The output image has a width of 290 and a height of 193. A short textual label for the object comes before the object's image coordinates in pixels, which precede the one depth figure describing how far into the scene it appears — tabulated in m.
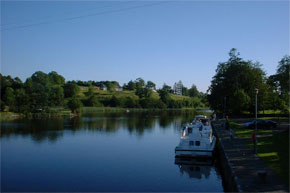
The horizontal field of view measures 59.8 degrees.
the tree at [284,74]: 56.65
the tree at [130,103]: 157.45
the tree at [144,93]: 181.45
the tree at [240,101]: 53.81
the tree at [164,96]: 177.71
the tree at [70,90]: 140.62
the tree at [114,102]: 153.00
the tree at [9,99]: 89.19
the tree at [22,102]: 89.81
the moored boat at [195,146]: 25.96
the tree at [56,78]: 165.88
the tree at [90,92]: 157.11
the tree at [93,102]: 139.69
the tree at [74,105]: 104.41
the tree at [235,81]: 59.64
